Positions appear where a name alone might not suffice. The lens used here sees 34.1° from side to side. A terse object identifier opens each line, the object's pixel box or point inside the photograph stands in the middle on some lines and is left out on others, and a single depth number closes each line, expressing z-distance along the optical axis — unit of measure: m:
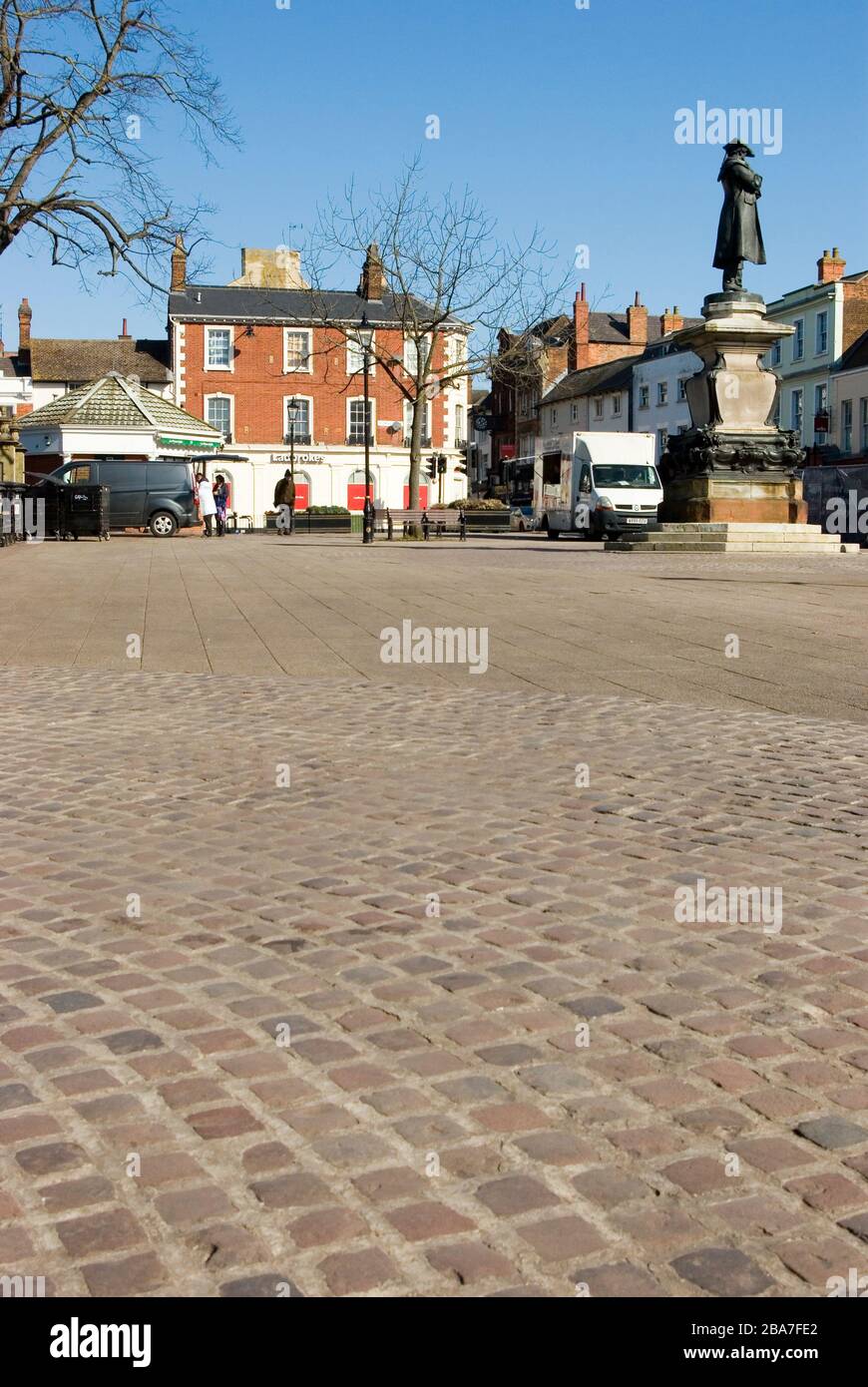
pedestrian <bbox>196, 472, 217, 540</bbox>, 40.54
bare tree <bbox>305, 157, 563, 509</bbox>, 45.50
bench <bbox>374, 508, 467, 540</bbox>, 42.62
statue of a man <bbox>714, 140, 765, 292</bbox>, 27.45
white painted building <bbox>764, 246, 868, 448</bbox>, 58.19
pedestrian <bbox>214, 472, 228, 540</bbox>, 43.19
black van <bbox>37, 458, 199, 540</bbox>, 35.91
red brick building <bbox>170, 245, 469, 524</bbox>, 70.12
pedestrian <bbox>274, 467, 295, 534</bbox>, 43.16
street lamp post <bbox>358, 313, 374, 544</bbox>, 37.12
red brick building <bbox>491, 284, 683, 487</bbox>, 90.12
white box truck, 38.03
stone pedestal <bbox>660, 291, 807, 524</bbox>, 26.84
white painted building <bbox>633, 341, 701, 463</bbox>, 71.78
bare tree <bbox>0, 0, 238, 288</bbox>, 24.80
